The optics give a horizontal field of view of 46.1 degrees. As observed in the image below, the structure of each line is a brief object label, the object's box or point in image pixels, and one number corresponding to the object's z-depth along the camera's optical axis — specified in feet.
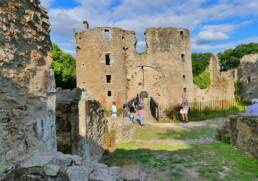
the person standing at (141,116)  56.86
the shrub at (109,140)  38.93
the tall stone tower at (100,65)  85.40
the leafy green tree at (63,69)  124.26
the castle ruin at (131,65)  85.97
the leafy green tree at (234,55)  216.54
